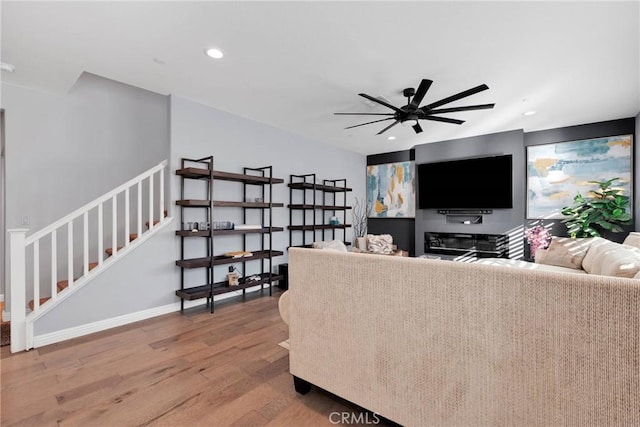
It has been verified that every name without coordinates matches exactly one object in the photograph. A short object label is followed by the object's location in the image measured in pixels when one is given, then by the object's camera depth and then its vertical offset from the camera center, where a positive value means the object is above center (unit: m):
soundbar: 5.37 +0.03
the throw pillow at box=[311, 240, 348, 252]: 4.14 -0.45
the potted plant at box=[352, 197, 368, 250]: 6.67 -0.12
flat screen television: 5.15 +0.54
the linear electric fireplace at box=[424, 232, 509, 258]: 5.21 -0.59
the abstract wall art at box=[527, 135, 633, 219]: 4.36 +0.68
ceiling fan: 2.71 +1.09
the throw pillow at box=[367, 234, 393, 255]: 5.71 -0.61
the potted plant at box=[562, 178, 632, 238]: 4.14 +0.02
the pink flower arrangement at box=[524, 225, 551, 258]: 4.73 -0.39
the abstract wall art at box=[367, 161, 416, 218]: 6.34 +0.50
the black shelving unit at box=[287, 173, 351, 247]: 5.04 +0.08
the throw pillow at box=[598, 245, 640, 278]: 1.84 -0.33
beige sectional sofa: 0.98 -0.52
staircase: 2.47 -0.40
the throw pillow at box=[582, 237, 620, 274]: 2.61 -0.40
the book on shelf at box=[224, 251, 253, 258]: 3.82 -0.54
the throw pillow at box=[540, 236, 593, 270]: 3.55 -0.48
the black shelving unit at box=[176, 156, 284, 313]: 3.46 -0.23
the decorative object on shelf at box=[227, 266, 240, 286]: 3.81 -0.85
